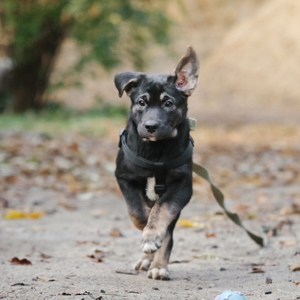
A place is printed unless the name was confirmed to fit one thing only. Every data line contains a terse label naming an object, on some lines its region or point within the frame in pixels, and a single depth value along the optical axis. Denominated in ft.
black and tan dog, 25.29
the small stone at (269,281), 25.43
